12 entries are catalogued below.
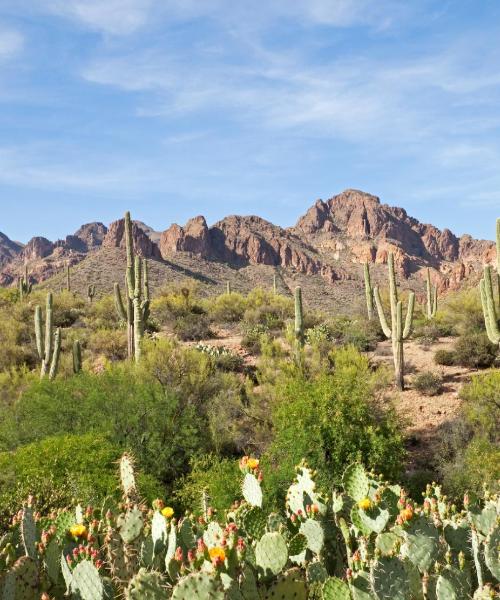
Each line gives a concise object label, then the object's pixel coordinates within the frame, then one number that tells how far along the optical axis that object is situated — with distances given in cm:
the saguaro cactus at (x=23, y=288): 3434
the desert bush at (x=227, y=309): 3316
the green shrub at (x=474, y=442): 1212
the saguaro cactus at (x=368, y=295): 2711
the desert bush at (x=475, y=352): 2072
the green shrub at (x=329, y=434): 1231
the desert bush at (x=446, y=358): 2145
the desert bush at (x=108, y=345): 2525
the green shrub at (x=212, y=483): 1132
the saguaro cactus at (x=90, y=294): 3919
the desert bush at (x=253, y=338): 2461
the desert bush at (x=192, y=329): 2852
